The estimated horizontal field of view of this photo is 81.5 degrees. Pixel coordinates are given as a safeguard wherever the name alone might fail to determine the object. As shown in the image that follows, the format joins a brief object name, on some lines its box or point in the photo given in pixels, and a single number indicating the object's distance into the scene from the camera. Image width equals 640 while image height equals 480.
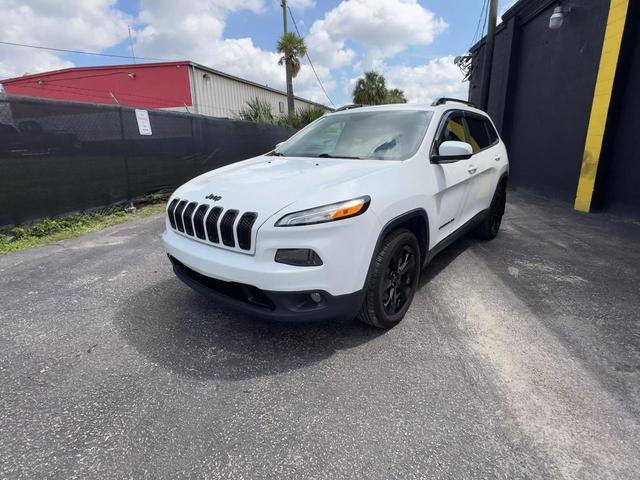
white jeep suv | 2.19
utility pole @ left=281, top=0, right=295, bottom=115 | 22.38
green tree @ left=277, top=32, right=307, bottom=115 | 22.19
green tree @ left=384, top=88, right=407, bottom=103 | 33.97
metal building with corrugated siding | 22.05
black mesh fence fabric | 5.28
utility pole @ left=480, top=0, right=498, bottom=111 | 9.84
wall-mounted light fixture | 7.58
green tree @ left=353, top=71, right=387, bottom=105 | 34.06
